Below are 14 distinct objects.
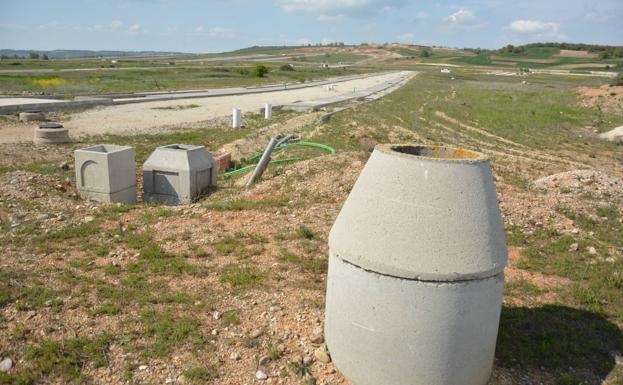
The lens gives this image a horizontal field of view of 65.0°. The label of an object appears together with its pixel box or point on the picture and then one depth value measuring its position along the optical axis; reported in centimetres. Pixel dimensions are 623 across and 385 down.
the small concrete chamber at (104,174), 996
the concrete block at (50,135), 1672
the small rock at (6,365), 448
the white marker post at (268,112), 2511
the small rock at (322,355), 455
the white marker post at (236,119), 2164
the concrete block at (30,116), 2184
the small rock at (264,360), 461
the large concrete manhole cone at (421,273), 378
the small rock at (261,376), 441
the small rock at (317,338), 482
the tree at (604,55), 11155
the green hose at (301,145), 1423
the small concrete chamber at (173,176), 1055
